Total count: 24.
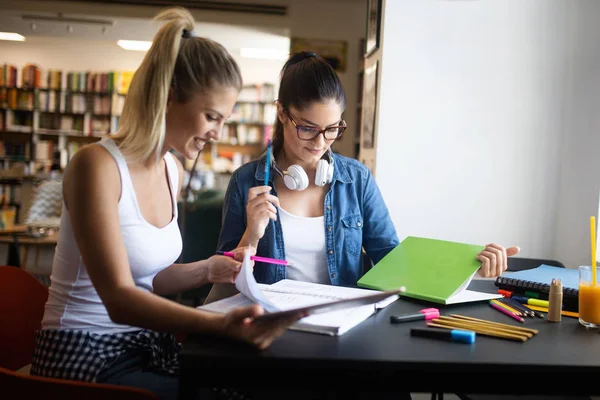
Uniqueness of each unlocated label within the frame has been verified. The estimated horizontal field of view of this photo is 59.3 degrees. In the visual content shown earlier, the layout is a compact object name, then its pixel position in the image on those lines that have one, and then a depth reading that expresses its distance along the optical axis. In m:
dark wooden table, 0.82
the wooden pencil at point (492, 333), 0.98
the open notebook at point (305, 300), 0.97
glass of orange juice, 1.10
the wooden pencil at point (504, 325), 1.04
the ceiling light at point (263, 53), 8.12
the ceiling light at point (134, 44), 7.86
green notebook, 1.26
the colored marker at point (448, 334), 0.95
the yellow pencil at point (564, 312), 1.20
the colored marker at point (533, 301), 1.29
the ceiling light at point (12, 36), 7.69
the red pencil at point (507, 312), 1.14
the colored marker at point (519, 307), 1.18
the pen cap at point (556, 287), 1.13
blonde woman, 1.00
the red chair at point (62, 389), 0.88
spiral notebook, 1.30
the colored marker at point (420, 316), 1.07
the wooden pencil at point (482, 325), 1.01
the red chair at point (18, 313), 1.30
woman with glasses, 1.61
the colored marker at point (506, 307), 1.18
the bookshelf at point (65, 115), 8.08
